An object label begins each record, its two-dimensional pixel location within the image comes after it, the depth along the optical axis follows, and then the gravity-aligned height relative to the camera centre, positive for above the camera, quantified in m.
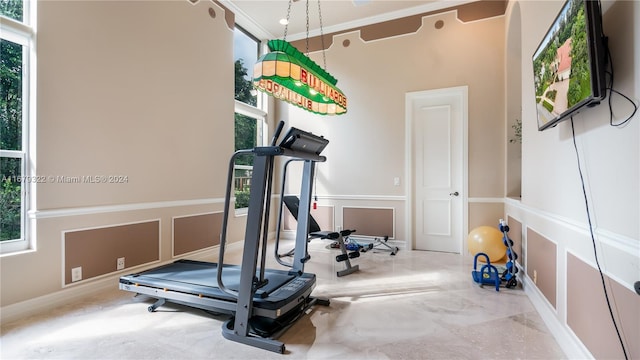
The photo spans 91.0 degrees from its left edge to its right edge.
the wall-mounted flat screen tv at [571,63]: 1.54 +0.69
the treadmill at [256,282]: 2.26 -0.91
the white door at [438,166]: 5.03 +0.23
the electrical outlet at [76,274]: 3.06 -0.92
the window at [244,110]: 5.48 +1.29
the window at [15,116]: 2.69 +0.56
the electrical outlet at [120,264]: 3.46 -0.92
